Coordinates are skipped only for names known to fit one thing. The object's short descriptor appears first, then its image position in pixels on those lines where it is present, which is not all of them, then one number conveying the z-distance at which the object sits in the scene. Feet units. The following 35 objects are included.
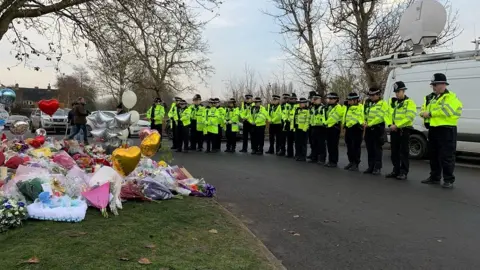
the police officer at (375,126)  34.48
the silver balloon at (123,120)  27.40
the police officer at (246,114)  52.43
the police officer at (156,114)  55.52
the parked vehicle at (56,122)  87.30
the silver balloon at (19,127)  30.81
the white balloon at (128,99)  30.25
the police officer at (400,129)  31.91
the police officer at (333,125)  39.37
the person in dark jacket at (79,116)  56.18
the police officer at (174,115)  54.49
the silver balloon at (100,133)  28.07
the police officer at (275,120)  49.67
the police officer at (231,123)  53.47
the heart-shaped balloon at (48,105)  31.50
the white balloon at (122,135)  27.84
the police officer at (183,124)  53.72
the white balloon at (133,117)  28.17
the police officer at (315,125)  41.50
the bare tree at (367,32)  74.79
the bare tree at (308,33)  84.53
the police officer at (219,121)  54.08
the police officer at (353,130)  37.14
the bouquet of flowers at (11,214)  15.92
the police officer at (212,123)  53.42
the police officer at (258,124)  51.29
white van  39.73
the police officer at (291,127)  46.85
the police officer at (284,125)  48.03
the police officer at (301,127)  44.62
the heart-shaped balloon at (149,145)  24.95
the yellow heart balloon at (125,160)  21.09
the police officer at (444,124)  28.45
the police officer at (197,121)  53.98
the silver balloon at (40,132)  33.70
